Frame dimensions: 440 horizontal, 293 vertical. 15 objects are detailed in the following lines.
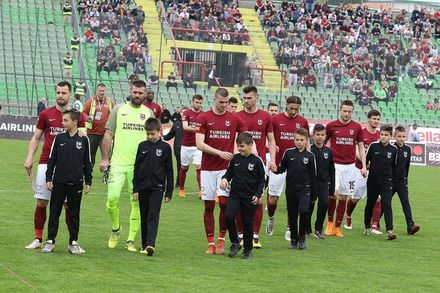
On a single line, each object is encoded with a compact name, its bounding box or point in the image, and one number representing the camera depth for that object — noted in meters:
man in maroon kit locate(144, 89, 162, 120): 18.95
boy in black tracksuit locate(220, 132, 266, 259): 13.43
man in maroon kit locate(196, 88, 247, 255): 13.91
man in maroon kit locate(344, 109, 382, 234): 17.28
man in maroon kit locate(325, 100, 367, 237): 16.92
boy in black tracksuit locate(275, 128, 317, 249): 14.67
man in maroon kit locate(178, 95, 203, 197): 22.27
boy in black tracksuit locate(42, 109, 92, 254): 12.93
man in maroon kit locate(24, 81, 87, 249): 13.20
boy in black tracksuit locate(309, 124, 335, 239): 15.99
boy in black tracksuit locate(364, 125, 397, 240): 16.91
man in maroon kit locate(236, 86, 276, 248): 14.84
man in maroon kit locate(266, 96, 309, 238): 15.90
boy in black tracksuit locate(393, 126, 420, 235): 17.30
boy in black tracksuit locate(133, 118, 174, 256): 13.24
